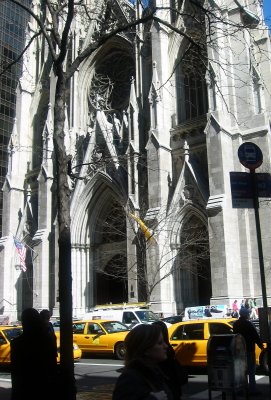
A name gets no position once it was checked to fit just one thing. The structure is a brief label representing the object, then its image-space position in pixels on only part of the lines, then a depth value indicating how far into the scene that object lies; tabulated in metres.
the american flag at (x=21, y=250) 28.42
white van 19.17
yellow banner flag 24.13
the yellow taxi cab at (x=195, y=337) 11.62
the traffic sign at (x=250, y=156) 7.33
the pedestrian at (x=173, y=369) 4.36
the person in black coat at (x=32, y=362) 4.30
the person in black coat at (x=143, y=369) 2.72
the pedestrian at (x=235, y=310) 20.43
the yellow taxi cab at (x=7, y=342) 13.83
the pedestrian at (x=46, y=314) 9.01
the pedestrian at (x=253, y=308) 21.29
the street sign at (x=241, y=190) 6.92
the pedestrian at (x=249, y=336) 9.05
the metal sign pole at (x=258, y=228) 6.15
